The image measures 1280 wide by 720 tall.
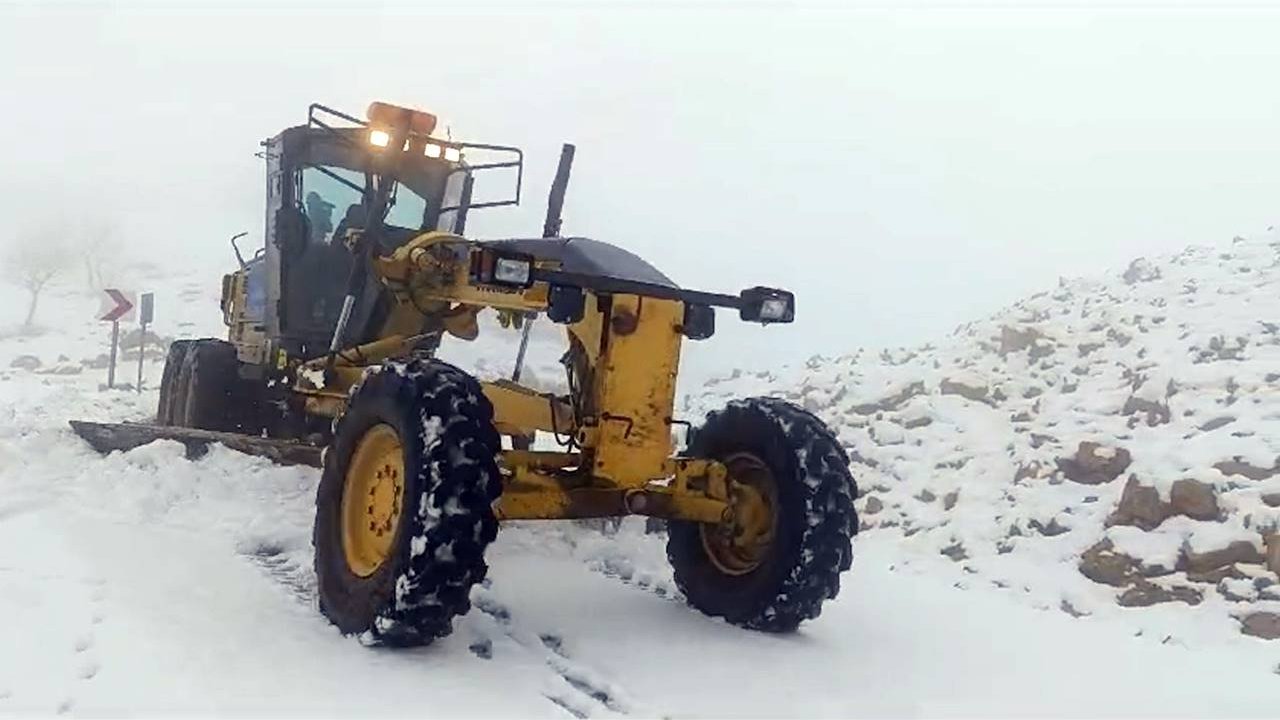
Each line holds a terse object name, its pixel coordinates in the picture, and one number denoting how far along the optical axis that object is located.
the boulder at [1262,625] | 5.51
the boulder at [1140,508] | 6.91
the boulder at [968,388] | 10.80
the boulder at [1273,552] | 6.12
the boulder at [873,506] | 8.66
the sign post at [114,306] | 20.12
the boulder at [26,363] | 26.95
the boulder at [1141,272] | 14.93
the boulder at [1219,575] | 6.19
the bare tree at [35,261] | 37.41
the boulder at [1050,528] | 7.39
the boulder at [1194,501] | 6.73
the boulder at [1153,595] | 6.16
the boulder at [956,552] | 7.46
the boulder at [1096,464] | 7.95
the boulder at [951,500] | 8.41
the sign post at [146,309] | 19.72
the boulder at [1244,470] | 7.21
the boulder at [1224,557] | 6.31
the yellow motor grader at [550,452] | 4.19
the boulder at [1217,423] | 8.37
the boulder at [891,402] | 11.26
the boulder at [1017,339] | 12.16
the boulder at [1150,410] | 8.80
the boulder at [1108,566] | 6.56
